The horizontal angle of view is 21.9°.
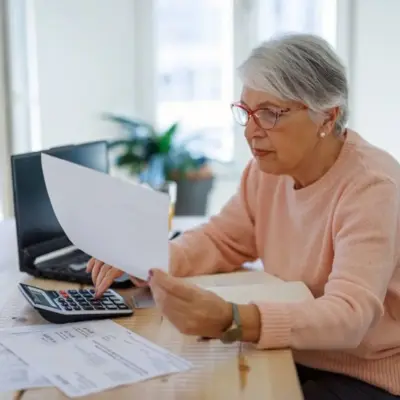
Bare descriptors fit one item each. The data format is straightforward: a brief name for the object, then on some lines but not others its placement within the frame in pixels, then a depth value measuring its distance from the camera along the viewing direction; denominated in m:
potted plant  3.59
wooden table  1.33
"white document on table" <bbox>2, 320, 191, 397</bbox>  1.36
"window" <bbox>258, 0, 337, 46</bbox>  3.80
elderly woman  1.45
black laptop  1.80
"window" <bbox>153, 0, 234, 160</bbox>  3.89
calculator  1.56
